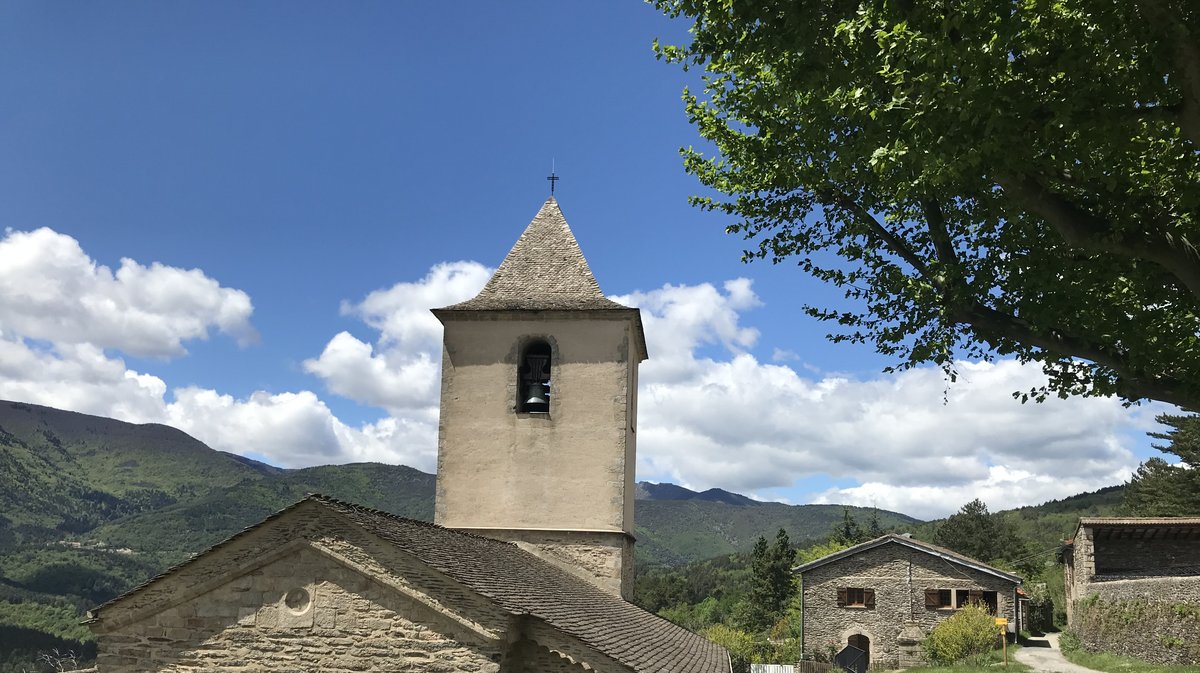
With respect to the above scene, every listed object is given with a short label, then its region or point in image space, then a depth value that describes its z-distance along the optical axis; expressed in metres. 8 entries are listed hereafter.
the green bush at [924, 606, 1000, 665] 30.86
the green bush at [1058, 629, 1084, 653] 30.59
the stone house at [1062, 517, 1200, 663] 23.17
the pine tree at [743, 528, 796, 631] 60.16
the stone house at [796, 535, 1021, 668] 34.06
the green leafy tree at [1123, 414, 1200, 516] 43.72
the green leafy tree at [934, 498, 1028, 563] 60.34
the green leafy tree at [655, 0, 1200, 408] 7.31
